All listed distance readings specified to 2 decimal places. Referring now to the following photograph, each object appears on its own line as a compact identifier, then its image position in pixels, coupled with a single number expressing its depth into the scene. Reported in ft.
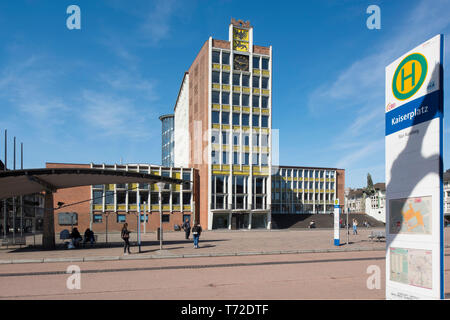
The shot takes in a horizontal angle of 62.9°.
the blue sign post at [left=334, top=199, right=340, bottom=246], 73.72
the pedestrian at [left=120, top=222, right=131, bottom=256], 59.41
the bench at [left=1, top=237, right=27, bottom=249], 77.66
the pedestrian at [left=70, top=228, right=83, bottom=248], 72.36
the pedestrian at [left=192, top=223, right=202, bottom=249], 69.31
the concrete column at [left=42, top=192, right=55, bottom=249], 72.18
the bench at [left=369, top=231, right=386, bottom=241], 83.93
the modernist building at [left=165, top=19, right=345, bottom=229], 188.24
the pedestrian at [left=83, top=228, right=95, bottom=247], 78.43
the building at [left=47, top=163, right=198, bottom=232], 180.96
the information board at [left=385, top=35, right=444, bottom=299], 19.33
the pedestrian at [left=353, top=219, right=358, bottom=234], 123.01
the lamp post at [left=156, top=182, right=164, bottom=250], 68.45
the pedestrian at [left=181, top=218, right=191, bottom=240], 97.55
